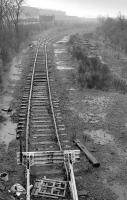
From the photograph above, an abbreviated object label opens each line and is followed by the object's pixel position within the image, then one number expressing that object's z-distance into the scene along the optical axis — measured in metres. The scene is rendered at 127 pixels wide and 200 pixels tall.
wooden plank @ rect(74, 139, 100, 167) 8.84
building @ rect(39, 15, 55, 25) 81.74
